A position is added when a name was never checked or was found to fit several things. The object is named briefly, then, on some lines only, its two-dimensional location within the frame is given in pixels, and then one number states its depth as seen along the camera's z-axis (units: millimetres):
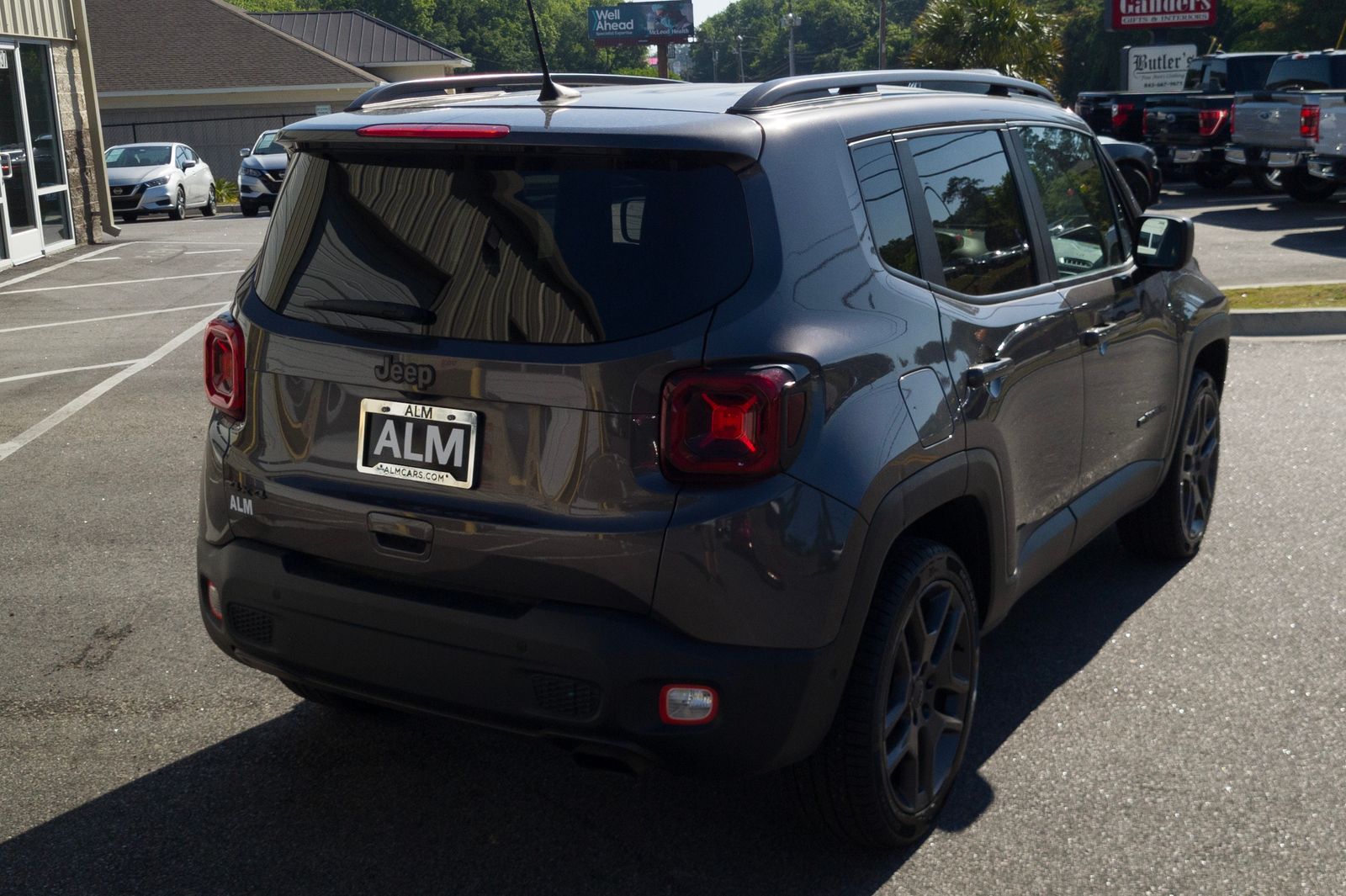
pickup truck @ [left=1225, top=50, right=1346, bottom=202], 19344
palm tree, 37094
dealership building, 18016
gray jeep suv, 3023
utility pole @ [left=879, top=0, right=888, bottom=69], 56875
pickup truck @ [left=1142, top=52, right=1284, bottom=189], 23703
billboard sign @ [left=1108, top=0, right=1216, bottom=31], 35438
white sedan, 28234
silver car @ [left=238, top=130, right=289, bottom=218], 29047
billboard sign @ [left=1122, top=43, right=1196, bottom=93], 33312
